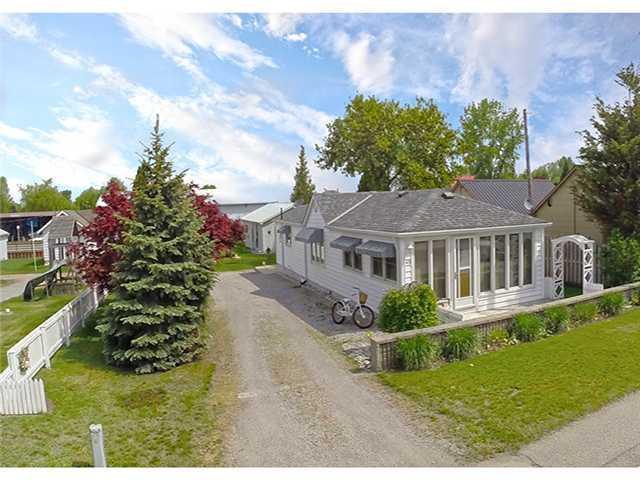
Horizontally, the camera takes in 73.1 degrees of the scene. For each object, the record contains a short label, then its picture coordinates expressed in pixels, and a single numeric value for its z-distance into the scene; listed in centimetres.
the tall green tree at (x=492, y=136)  5288
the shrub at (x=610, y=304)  1213
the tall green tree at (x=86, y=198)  7711
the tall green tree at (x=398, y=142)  3822
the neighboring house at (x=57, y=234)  3152
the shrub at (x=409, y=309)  1032
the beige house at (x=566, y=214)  1702
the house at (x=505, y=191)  2603
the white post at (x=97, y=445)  522
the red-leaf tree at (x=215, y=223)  1333
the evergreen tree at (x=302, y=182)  5793
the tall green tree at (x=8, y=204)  6041
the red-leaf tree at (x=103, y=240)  1145
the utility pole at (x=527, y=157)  2172
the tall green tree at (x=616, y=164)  1485
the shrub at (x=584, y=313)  1144
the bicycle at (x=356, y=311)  1252
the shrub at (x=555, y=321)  1077
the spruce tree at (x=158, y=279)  973
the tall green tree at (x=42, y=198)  6625
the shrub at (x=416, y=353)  879
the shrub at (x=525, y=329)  1020
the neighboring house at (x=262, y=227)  3519
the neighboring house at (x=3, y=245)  3641
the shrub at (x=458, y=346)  921
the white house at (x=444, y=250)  1248
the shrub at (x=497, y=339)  996
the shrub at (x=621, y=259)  1405
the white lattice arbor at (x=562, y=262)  1455
